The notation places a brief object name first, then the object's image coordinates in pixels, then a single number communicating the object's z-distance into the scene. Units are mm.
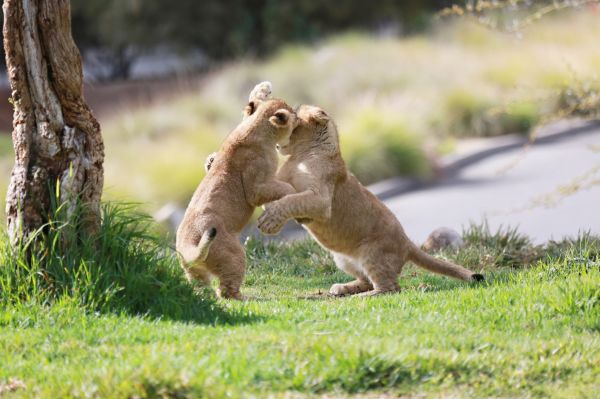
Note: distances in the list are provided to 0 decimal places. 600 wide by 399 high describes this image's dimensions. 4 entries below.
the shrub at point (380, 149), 33406
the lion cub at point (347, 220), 15875
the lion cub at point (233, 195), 14562
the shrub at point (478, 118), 40769
